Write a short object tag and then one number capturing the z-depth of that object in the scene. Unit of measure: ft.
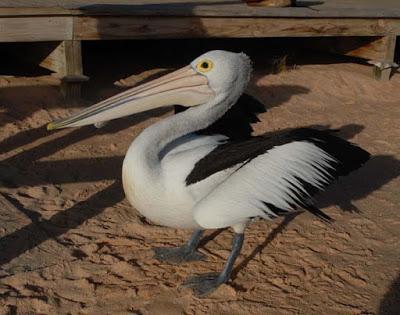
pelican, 8.90
